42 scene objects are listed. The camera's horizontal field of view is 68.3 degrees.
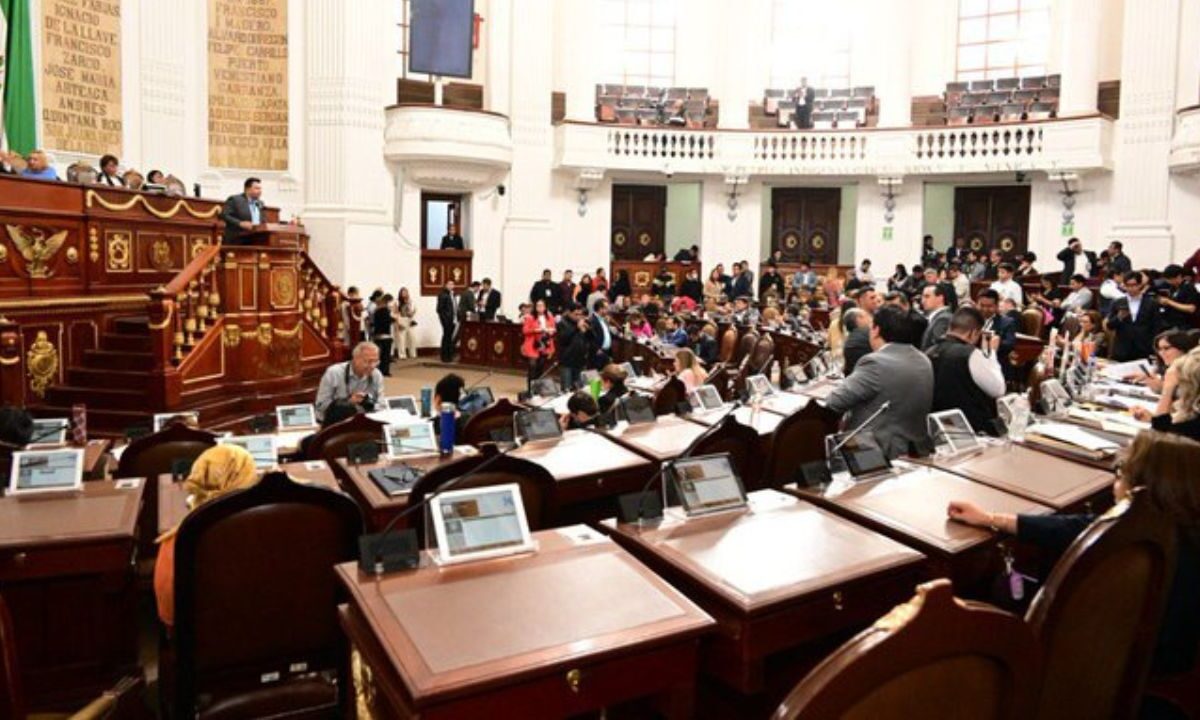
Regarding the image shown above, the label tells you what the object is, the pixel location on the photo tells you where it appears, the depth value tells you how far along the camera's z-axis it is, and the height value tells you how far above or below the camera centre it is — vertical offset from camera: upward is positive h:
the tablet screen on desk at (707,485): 2.73 -0.64
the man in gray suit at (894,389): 4.09 -0.49
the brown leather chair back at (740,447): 3.78 -0.72
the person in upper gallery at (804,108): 17.75 +3.48
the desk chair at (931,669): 1.29 -0.59
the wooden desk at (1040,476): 3.08 -0.71
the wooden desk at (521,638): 1.75 -0.77
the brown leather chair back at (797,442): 4.12 -0.76
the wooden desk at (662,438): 3.96 -0.76
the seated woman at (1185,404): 3.46 -0.47
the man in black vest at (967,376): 4.50 -0.46
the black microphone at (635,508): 2.64 -0.68
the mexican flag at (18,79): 9.59 +2.06
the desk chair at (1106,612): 1.83 -0.70
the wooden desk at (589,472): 3.56 -0.79
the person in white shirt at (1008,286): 10.54 +0.00
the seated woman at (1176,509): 2.16 -0.54
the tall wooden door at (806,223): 19.27 +1.29
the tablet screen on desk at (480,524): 2.32 -0.66
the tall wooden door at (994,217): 17.66 +1.37
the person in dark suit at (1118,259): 11.97 +0.39
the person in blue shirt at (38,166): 7.80 +0.91
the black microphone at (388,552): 2.22 -0.70
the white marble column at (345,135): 14.17 +2.29
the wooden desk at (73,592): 2.83 -1.12
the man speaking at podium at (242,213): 9.06 +0.62
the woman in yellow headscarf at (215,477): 2.79 -0.67
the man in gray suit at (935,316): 6.11 -0.22
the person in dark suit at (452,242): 16.61 +0.63
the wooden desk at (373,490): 3.19 -0.82
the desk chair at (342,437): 4.24 -0.78
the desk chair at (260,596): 2.58 -0.97
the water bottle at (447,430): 3.93 -0.68
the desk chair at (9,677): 1.74 -0.81
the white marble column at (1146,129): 14.73 +2.69
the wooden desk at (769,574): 2.12 -0.75
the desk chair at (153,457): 4.02 -0.86
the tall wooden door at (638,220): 19.25 +1.28
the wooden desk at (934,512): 2.55 -0.73
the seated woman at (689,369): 6.76 -0.71
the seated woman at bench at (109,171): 8.96 +1.01
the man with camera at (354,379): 6.19 -0.74
